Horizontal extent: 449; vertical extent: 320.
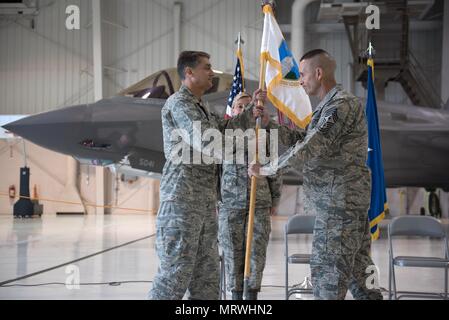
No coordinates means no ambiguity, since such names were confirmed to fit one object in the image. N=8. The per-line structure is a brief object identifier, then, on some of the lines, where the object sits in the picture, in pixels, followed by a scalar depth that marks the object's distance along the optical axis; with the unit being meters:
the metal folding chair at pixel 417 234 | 5.32
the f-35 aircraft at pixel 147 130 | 10.36
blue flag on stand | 6.38
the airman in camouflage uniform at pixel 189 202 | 3.67
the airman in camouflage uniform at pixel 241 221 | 5.07
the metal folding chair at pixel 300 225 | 5.98
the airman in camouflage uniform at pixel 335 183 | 3.51
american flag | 6.66
